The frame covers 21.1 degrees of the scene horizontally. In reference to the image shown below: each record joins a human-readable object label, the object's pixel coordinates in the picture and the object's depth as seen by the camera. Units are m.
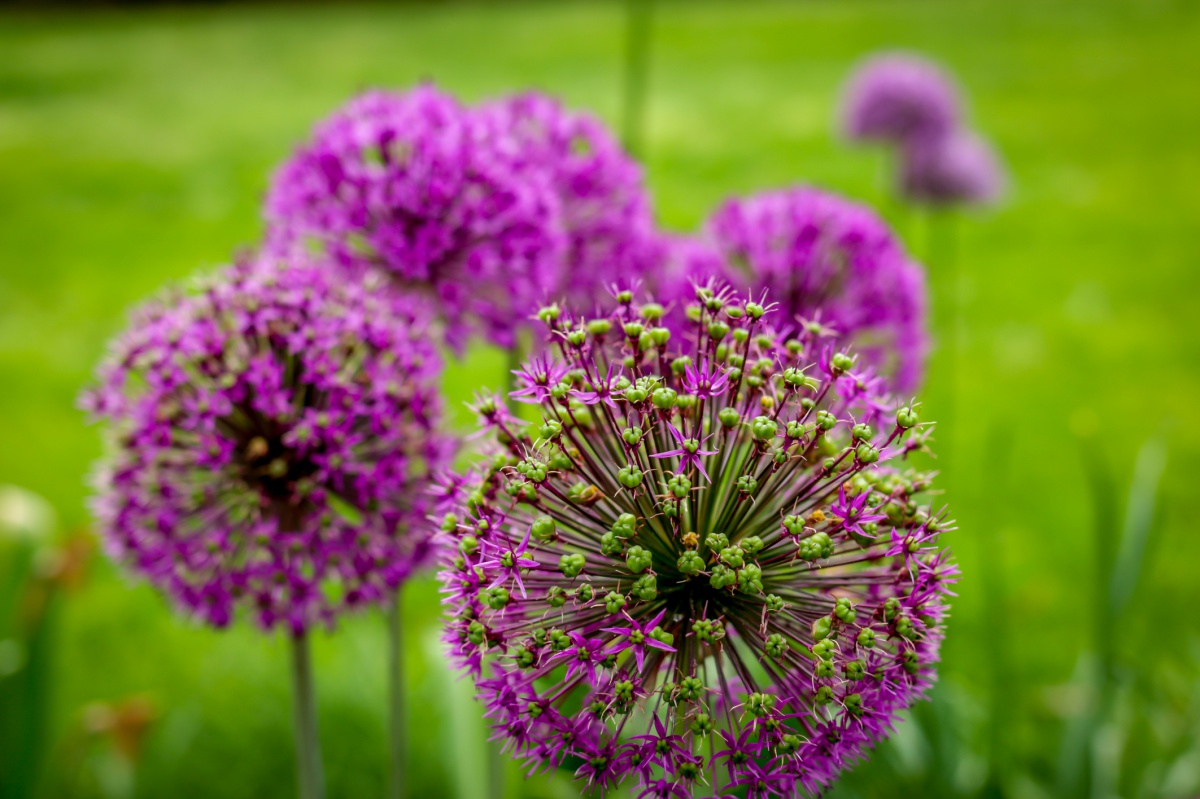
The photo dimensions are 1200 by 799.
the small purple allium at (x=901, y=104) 1.57
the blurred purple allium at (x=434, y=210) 1.06
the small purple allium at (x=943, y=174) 1.63
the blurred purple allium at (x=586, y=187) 1.10
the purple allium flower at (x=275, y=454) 1.01
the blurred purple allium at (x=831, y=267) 1.09
